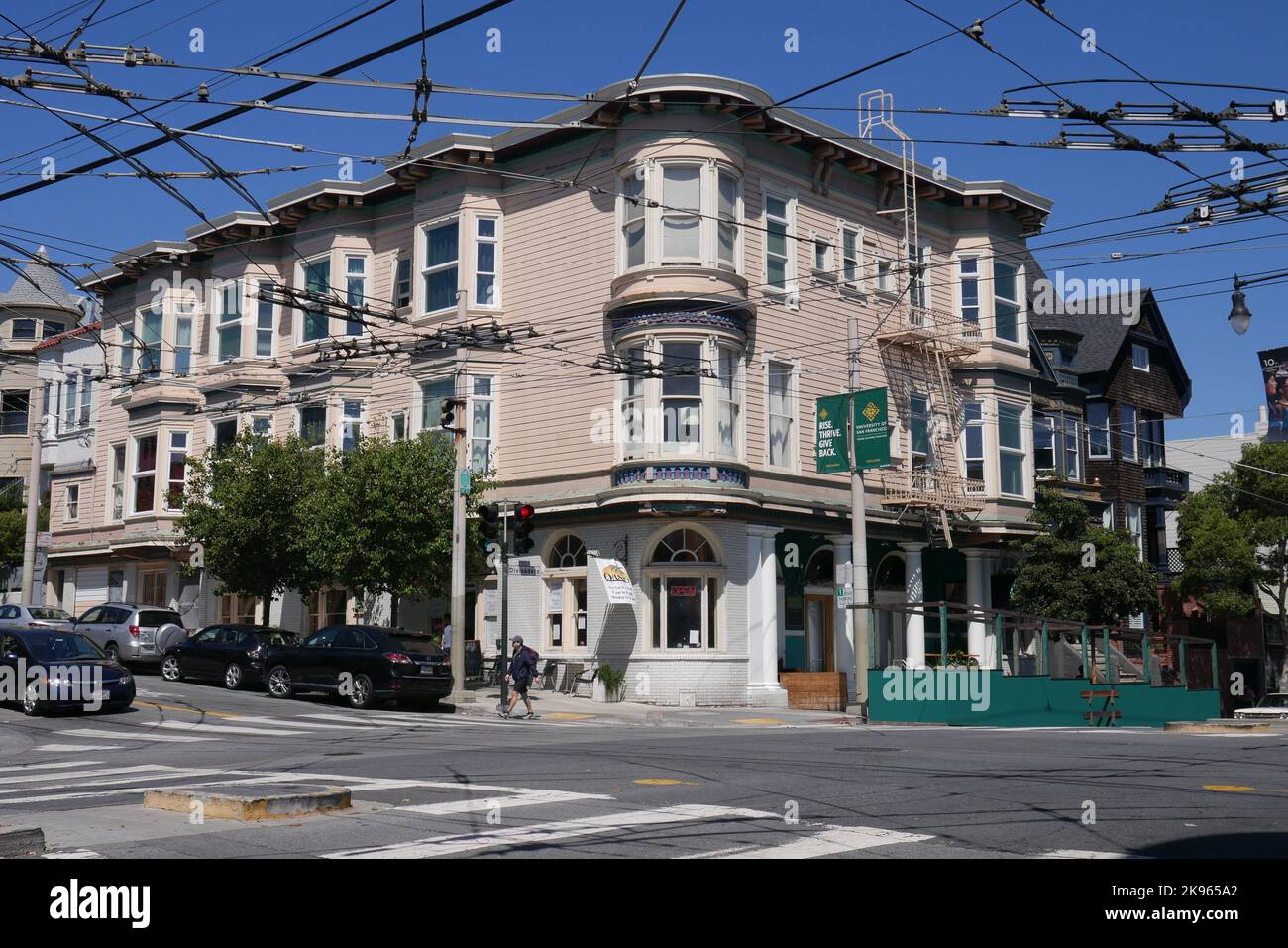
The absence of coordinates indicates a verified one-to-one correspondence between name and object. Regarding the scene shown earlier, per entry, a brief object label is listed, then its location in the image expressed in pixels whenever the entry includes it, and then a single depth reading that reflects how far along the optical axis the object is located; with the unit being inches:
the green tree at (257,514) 1310.3
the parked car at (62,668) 902.4
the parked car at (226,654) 1137.4
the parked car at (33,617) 1309.1
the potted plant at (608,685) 1176.8
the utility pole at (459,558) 1064.8
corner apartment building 1203.2
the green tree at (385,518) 1167.6
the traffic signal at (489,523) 1009.5
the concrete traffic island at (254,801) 410.3
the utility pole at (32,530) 1525.6
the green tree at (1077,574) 1451.8
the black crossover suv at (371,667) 1011.3
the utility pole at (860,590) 1075.3
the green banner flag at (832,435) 1146.7
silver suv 1253.7
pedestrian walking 1028.5
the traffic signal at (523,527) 1002.1
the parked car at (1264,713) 1278.4
